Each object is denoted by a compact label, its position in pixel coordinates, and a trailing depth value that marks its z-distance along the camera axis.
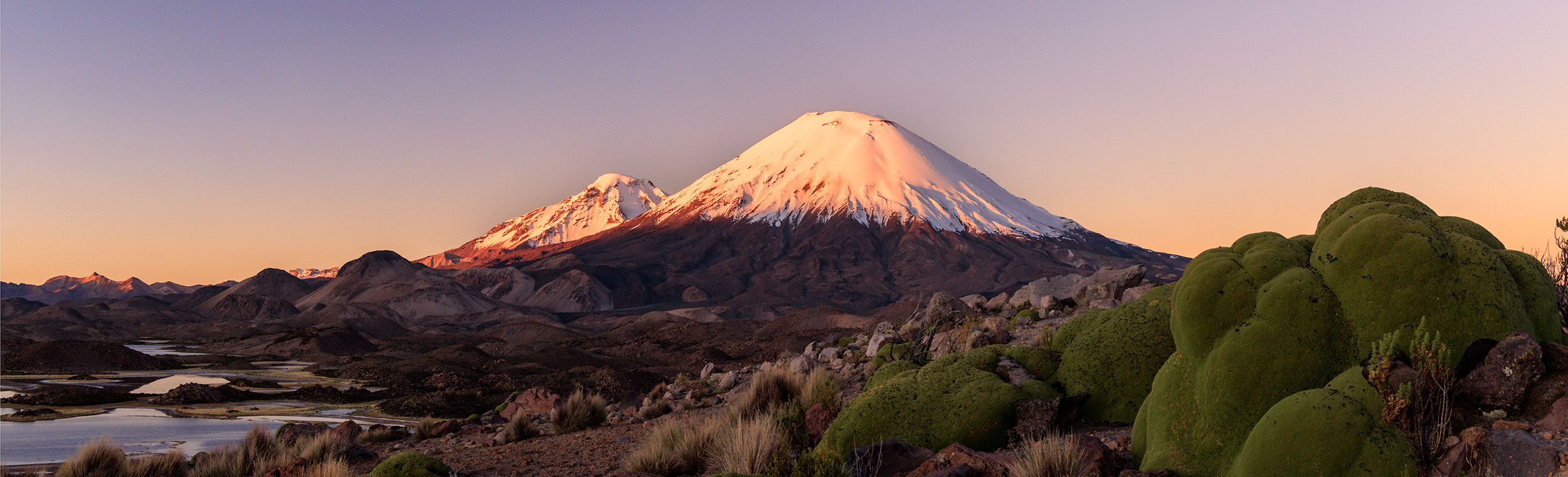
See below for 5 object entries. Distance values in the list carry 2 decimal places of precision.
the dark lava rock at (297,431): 13.21
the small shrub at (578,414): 12.76
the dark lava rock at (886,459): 5.97
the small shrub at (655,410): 13.42
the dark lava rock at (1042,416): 6.91
